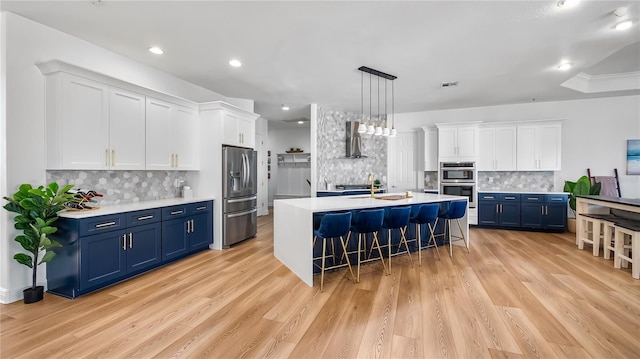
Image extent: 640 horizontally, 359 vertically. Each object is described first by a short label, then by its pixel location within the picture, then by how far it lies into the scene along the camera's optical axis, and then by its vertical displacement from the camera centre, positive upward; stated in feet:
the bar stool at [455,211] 13.57 -1.67
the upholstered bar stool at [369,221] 10.83 -1.73
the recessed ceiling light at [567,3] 8.39 +5.27
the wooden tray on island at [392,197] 13.75 -1.07
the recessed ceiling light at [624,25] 9.55 +5.28
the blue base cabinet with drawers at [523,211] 18.99 -2.39
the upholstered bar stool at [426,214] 12.57 -1.69
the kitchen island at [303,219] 10.48 -1.77
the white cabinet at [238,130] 15.42 +2.75
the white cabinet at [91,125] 9.65 +1.93
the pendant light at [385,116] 14.58 +5.19
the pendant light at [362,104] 13.72 +5.38
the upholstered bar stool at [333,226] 9.85 -1.78
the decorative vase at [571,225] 18.87 -3.27
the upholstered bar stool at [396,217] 11.60 -1.71
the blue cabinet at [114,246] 9.18 -2.66
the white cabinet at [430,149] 22.39 +2.22
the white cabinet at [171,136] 12.73 +1.97
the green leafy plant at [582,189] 18.60 -0.82
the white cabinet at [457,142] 20.76 +2.62
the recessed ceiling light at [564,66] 13.47 +5.44
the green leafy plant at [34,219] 8.58 -1.36
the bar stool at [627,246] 10.92 -2.96
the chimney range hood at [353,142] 22.54 +2.79
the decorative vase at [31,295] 8.95 -3.84
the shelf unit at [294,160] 30.96 +1.86
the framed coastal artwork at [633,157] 18.63 +1.33
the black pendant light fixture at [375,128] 13.78 +2.51
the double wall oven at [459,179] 20.45 -0.18
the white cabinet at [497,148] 20.61 +2.11
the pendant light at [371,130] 14.16 +2.36
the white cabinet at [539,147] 19.66 +2.11
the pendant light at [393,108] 14.80 +5.43
